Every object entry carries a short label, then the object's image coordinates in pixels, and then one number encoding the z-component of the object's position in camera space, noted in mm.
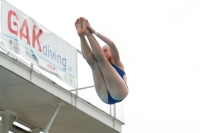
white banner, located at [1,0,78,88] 15203
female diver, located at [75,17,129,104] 8578
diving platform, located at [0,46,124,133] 15828
